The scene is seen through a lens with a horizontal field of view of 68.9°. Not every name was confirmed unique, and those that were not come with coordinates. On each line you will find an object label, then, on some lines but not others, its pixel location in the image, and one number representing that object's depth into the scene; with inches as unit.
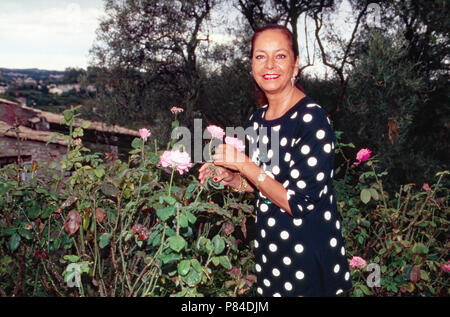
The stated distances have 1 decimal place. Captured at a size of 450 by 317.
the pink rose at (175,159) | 67.9
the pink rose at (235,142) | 70.2
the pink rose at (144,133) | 95.8
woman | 63.6
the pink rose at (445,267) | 110.3
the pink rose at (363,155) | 116.1
